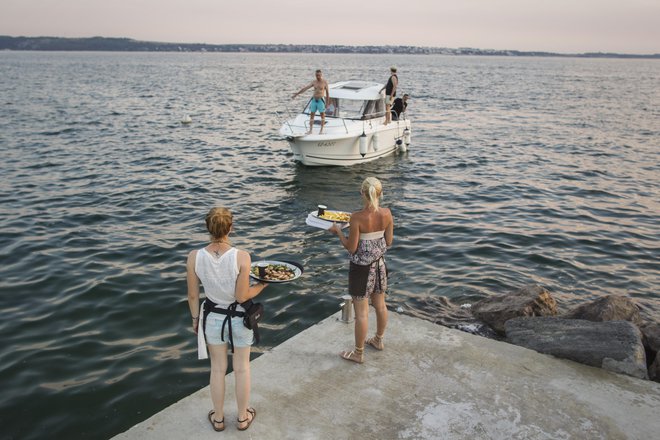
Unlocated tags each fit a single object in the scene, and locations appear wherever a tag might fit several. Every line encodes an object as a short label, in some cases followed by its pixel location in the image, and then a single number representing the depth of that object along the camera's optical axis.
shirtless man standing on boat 17.95
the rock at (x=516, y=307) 7.61
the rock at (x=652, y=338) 6.56
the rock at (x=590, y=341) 5.75
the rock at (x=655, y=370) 6.02
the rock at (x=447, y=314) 7.75
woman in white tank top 4.18
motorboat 18.67
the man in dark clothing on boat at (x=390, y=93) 19.95
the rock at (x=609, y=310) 7.24
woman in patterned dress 5.39
